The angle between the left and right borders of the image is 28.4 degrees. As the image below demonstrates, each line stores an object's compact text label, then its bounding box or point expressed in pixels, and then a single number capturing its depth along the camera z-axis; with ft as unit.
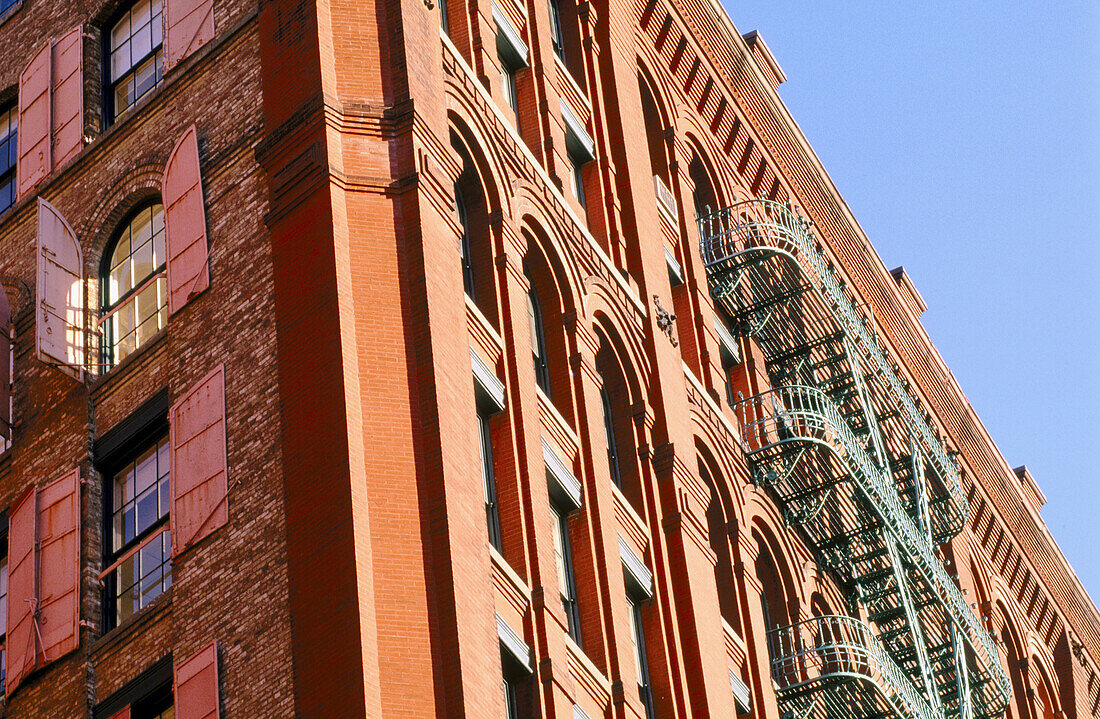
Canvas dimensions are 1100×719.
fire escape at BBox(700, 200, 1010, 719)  111.96
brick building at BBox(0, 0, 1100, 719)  76.28
